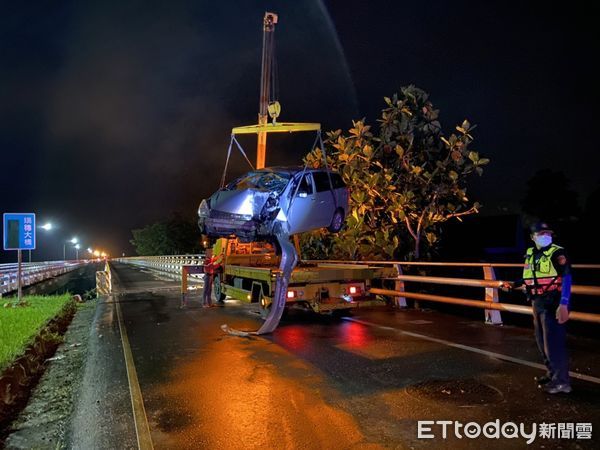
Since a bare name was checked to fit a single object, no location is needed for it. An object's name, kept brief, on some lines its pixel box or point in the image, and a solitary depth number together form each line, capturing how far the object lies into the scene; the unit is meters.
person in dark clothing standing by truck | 12.83
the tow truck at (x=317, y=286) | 9.55
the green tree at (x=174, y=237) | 90.06
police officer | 5.00
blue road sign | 13.93
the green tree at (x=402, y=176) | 15.66
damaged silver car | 10.95
